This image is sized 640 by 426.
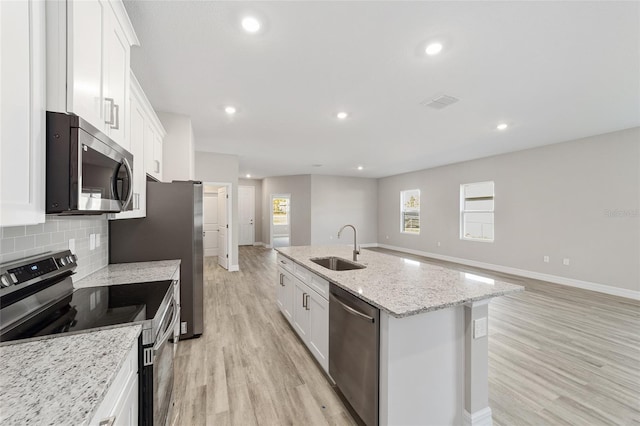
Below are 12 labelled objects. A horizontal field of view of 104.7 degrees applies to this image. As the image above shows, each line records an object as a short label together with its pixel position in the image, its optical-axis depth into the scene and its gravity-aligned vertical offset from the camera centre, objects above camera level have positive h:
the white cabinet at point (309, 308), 2.04 -0.93
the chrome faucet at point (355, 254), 2.57 -0.43
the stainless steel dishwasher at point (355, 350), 1.44 -0.90
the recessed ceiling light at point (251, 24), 1.74 +1.37
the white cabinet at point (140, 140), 1.96 +0.63
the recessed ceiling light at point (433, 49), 1.99 +1.36
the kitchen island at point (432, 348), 1.39 -0.80
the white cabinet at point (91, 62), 0.92 +0.67
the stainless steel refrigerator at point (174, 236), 2.40 -0.23
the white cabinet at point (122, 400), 0.74 -0.65
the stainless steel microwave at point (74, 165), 0.90 +0.19
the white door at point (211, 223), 7.64 -0.31
